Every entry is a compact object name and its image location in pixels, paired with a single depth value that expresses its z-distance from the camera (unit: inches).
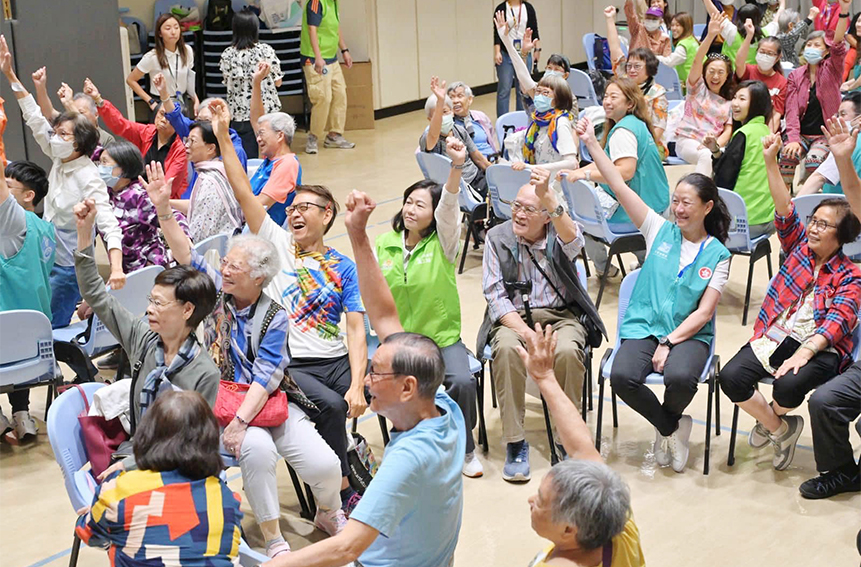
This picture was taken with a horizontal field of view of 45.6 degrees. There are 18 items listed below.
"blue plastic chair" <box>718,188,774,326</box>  238.8
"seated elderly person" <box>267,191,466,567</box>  104.6
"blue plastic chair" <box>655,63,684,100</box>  406.0
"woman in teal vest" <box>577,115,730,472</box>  180.2
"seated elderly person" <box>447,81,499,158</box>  295.7
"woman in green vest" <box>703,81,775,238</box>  255.6
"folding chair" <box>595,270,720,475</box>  180.7
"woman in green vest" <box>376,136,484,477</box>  181.5
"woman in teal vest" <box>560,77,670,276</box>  248.2
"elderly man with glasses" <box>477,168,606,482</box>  182.1
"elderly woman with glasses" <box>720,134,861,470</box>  175.6
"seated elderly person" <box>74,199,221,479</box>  148.2
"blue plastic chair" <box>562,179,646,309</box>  250.2
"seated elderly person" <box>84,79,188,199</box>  265.9
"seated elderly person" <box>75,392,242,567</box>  107.7
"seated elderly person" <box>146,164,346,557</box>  151.6
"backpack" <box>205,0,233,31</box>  481.7
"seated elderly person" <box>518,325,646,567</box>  97.9
